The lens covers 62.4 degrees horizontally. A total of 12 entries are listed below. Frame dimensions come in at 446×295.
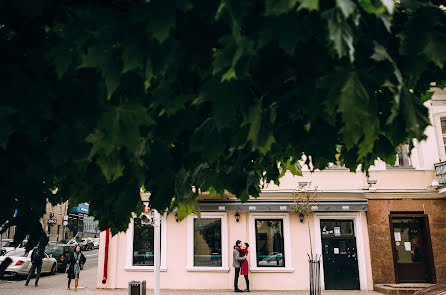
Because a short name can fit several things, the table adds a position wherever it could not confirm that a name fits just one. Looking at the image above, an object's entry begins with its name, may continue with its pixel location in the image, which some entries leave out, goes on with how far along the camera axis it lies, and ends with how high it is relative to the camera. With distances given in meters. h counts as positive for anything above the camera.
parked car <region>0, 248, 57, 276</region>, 16.34 -1.14
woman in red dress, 12.58 -1.06
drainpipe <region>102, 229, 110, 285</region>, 13.64 -0.87
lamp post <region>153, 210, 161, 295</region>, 9.76 -0.60
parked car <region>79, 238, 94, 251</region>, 37.25 -0.73
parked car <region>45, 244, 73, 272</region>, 20.69 -0.92
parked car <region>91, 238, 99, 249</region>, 43.09 -0.73
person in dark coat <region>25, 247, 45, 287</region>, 14.91 -0.98
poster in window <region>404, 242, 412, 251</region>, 13.47 -0.59
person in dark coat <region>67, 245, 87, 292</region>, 13.69 -1.05
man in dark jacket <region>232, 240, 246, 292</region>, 12.48 -0.94
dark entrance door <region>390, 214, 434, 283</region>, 13.12 -0.67
